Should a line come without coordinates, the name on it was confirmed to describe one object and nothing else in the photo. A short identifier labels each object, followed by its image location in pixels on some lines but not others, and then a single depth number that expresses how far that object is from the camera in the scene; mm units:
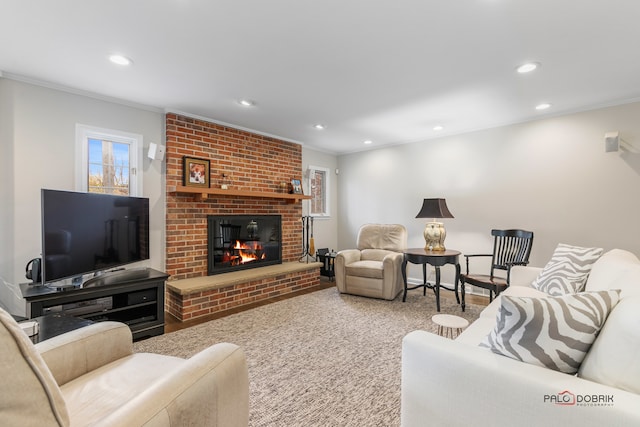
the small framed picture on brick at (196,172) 3571
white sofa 890
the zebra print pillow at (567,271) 2246
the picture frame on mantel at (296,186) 4750
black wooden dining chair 3100
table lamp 3814
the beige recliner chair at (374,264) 3771
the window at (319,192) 5484
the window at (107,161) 2938
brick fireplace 3461
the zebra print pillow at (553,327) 1015
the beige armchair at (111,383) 610
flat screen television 2170
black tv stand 2223
